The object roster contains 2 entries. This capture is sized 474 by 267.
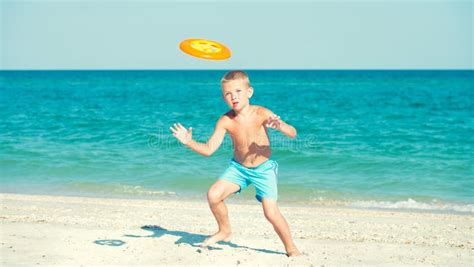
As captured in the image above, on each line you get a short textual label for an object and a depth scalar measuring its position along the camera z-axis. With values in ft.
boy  17.56
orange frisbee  17.92
